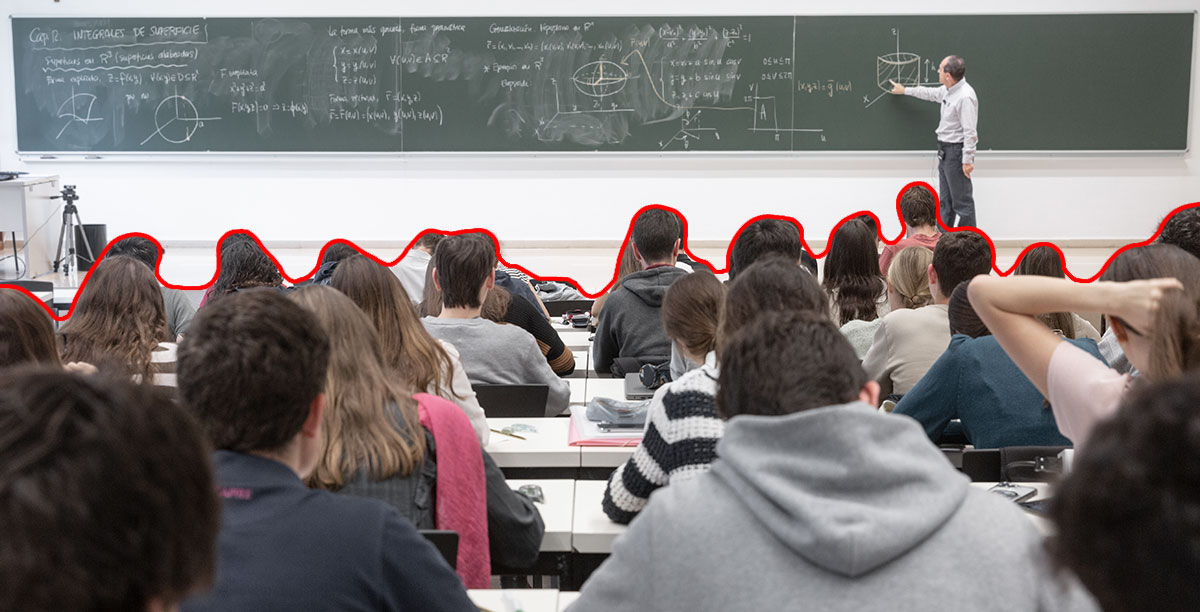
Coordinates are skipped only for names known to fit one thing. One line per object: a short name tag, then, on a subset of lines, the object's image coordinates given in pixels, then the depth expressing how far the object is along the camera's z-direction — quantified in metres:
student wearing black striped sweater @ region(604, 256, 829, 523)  2.00
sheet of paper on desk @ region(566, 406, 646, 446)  2.79
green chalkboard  8.78
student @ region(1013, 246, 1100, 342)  3.17
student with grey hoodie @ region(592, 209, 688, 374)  3.90
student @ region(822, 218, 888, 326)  4.02
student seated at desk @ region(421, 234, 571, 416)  3.31
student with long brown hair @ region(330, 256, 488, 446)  2.59
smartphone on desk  2.89
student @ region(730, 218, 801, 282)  3.99
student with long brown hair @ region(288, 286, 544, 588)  1.85
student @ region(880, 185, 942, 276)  5.70
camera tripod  8.32
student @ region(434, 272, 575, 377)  3.86
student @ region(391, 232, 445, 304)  4.97
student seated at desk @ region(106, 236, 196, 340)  4.38
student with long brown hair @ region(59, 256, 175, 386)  3.19
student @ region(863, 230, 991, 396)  3.32
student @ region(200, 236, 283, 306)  3.83
